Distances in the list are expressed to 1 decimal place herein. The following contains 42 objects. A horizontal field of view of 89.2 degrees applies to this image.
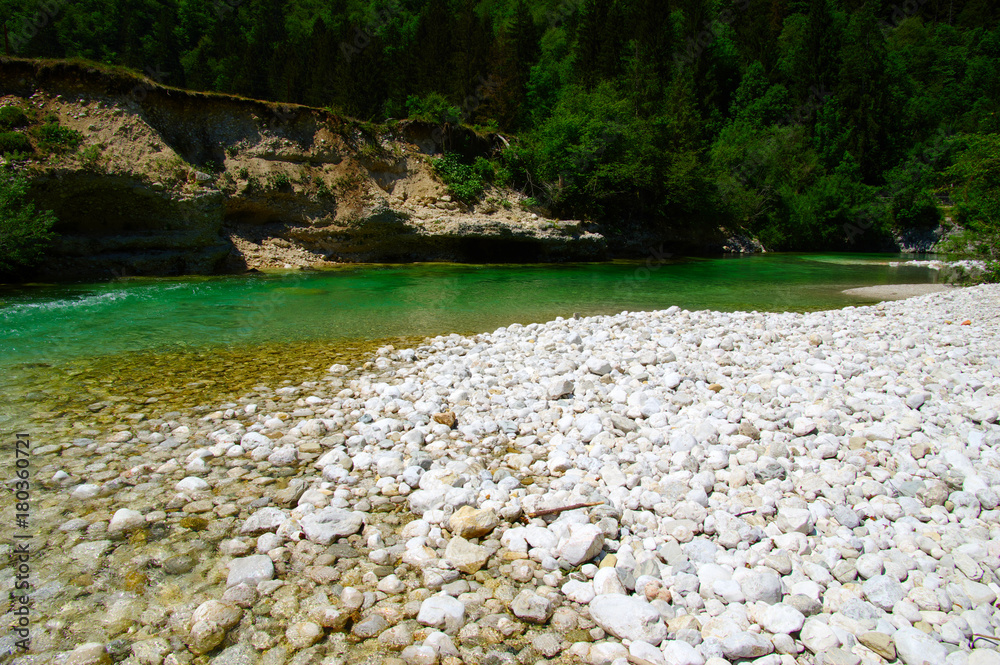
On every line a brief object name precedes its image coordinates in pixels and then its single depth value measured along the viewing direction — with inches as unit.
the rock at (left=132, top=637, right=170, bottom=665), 79.4
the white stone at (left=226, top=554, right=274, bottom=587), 97.3
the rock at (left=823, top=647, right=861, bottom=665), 77.9
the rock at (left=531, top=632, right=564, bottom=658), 84.0
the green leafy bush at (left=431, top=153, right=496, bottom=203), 912.9
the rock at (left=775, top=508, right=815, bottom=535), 106.0
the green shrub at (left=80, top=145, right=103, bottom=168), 609.9
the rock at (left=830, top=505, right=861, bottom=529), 107.8
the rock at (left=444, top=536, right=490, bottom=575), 103.3
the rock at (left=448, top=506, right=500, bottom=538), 113.3
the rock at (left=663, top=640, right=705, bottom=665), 78.8
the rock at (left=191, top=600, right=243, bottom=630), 86.8
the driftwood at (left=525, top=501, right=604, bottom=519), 118.3
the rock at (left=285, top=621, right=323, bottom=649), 84.0
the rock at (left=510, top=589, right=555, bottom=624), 90.4
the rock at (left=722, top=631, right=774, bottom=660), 79.8
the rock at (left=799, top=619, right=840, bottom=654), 80.5
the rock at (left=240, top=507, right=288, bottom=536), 113.3
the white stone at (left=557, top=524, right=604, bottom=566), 103.1
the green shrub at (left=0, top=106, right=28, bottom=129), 583.2
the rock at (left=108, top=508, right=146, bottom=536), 111.5
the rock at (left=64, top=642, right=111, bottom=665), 78.2
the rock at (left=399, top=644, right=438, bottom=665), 81.5
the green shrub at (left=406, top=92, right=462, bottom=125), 952.3
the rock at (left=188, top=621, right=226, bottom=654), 81.9
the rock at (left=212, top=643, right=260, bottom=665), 80.0
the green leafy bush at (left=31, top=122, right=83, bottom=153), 594.5
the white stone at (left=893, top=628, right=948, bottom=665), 76.2
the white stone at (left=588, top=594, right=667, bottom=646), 84.7
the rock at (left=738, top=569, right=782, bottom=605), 90.4
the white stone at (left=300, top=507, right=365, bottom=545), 111.3
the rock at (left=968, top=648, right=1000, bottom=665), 75.0
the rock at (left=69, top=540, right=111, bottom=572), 100.2
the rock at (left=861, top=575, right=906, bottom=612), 87.8
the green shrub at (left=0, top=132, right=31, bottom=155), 568.7
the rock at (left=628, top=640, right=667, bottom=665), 80.0
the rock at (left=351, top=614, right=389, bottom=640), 86.5
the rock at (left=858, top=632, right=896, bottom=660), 78.3
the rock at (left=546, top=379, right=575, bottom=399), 184.4
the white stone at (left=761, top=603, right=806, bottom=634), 83.7
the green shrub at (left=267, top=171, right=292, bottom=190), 796.0
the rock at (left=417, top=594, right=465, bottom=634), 88.3
